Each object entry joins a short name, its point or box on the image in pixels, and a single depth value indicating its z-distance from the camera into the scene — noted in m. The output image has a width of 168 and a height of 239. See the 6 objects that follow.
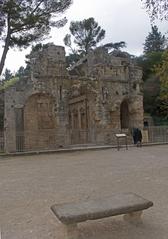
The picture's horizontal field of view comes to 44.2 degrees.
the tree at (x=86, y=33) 33.09
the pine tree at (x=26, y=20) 12.76
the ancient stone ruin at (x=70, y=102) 14.55
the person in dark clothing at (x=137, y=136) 14.10
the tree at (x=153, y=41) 38.99
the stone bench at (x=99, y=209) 2.65
